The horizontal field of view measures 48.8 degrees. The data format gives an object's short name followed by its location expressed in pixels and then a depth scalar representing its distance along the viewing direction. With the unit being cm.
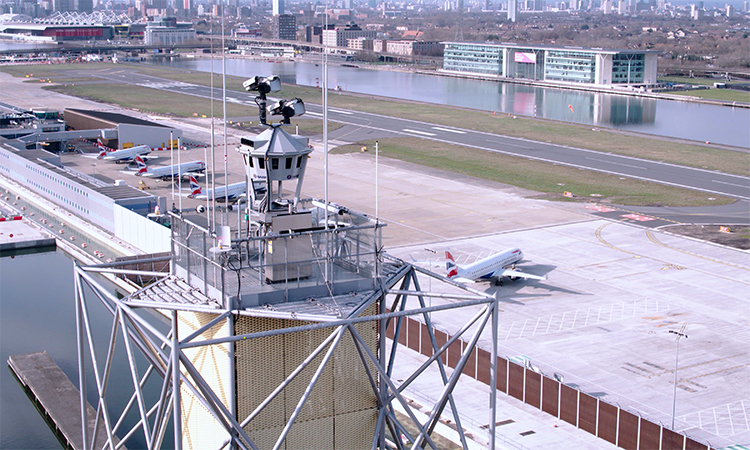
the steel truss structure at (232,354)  2088
